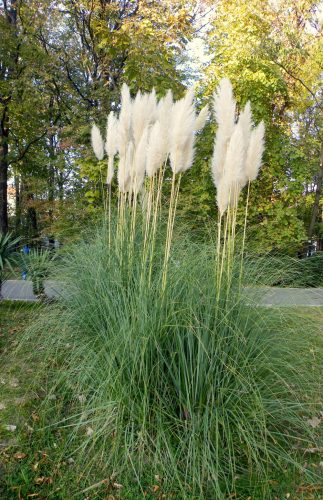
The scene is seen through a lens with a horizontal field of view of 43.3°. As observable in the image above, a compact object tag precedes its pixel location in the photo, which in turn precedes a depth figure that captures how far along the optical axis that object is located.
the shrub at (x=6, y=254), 4.81
